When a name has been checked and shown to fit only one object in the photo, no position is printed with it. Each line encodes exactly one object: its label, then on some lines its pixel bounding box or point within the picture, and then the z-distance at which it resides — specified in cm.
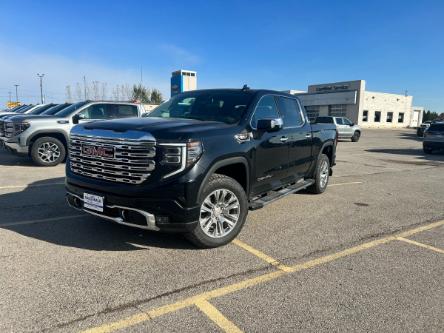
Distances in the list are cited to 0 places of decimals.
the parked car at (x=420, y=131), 3543
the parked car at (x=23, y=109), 2283
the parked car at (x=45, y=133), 997
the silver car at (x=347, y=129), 2568
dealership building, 5338
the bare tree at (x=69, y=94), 7310
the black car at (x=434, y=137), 1803
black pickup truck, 387
